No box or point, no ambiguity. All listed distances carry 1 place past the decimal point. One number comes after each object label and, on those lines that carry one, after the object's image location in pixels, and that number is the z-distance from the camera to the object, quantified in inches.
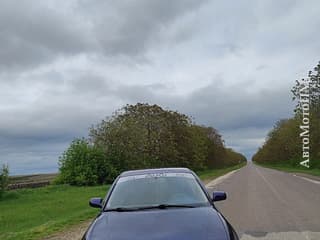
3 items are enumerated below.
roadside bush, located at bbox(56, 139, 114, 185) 792.3
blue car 109.5
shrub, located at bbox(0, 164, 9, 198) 588.4
